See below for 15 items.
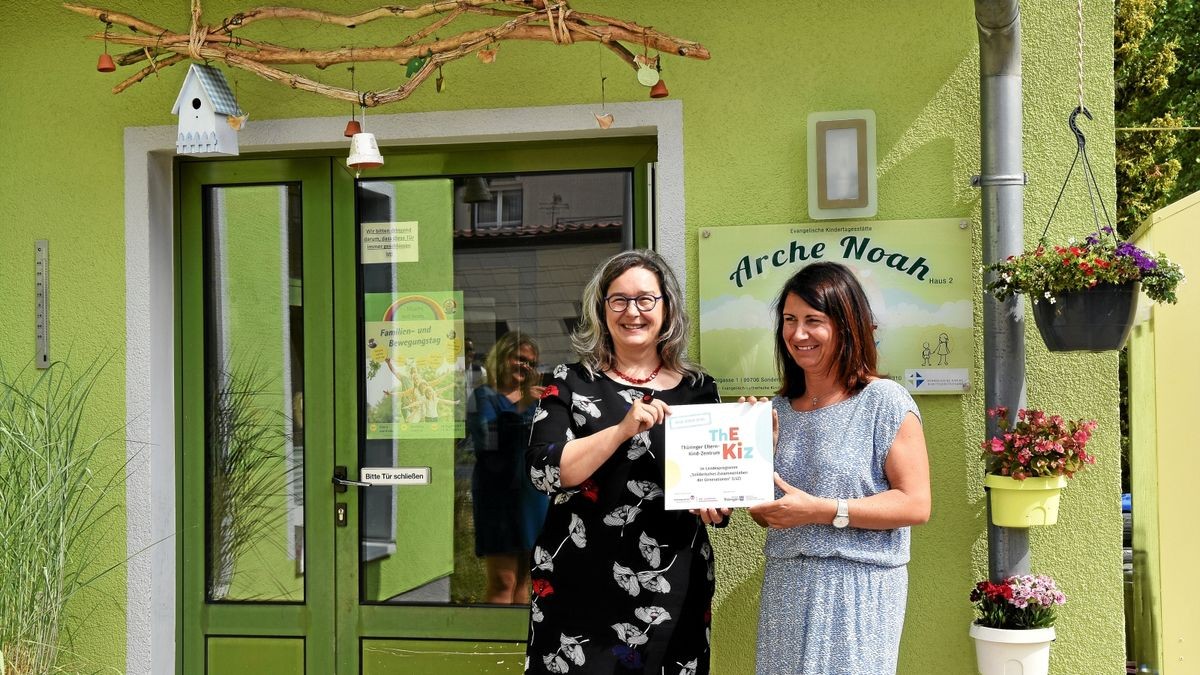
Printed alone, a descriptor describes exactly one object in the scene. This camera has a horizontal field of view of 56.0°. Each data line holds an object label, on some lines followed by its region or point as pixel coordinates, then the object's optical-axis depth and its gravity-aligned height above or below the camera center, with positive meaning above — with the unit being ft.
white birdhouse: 12.77 +2.79
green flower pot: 11.14 -1.46
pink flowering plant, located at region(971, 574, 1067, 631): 11.19 -2.50
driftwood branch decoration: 11.76 +3.47
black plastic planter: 10.39 +0.32
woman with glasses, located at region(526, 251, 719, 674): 9.90 -1.55
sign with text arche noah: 12.28 +0.70
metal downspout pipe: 11.68 +1.43
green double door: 13.79 -0.20
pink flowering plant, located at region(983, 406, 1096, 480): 11.08 -0.94
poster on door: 13.97 -0.08
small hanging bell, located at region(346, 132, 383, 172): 12.03 +2.22
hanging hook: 11.52 +2.35
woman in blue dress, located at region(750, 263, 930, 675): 9.35 -1.21
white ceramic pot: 11.05 -2.92
